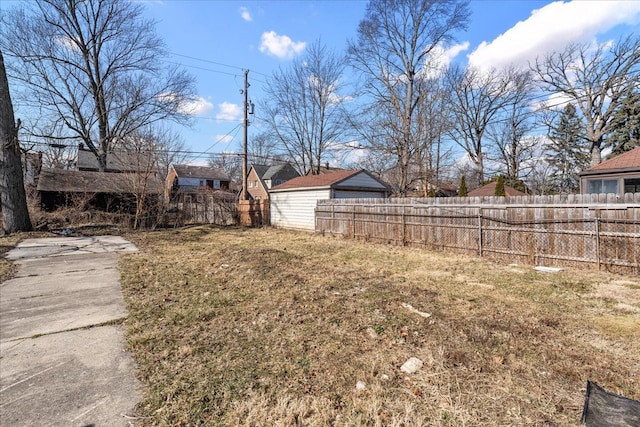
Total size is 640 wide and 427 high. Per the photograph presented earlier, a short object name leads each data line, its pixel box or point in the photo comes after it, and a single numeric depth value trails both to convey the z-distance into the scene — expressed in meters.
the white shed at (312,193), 13.81
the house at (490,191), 20.94
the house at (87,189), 16.14
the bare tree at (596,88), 17.14
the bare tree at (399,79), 15.69
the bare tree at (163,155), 13.76
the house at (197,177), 35.56
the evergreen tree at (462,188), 20.77
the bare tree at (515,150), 25.64
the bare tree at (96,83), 16.38
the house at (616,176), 10.89
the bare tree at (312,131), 23.61
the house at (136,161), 13.11
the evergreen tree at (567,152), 23.91
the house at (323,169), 25.68
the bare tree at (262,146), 27.66
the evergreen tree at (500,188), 18.50
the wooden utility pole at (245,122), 16.14
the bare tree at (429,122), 15.72
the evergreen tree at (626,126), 19.48
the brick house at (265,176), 33.94
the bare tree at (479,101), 23.50
